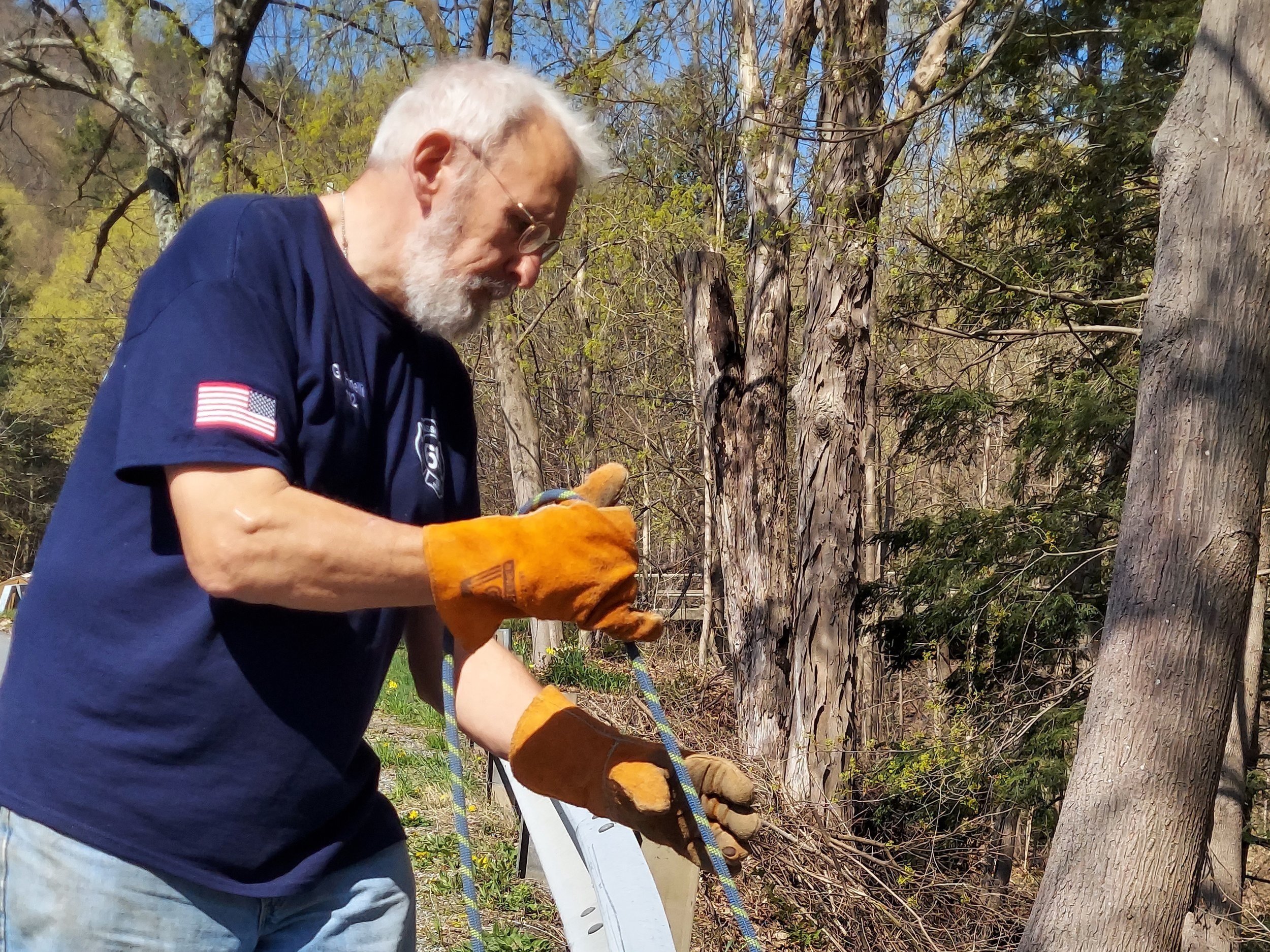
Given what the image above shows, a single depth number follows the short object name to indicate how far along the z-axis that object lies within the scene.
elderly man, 1.37
